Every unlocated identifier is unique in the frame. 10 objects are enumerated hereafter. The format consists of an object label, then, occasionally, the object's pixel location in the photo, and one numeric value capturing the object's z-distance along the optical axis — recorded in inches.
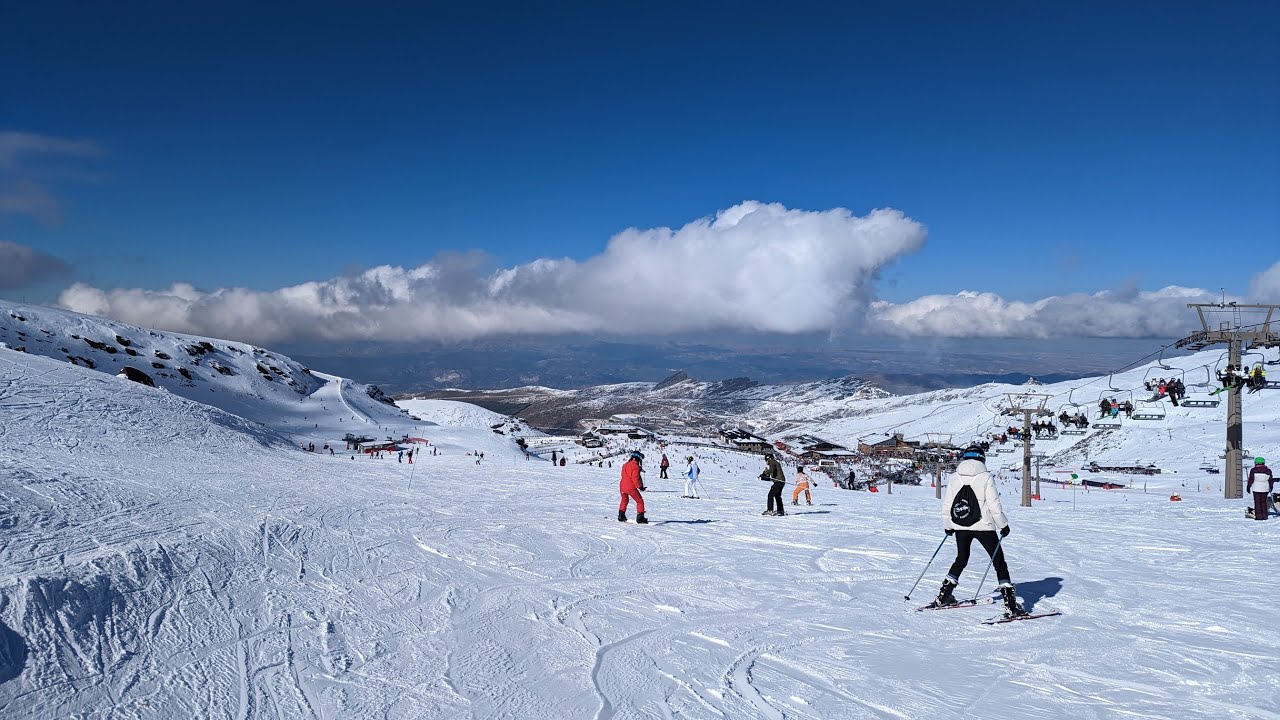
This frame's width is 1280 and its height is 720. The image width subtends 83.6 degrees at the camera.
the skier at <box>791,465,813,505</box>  840.3
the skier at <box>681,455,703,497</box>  956.0
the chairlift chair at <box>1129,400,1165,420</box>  1498.5
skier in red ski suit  621.0
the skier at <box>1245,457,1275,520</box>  637.9
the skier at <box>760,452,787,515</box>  724.7
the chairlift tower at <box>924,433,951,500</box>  1513.0
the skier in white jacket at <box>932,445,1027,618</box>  327.9
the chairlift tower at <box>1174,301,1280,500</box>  1001.5
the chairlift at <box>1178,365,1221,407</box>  1228.8
